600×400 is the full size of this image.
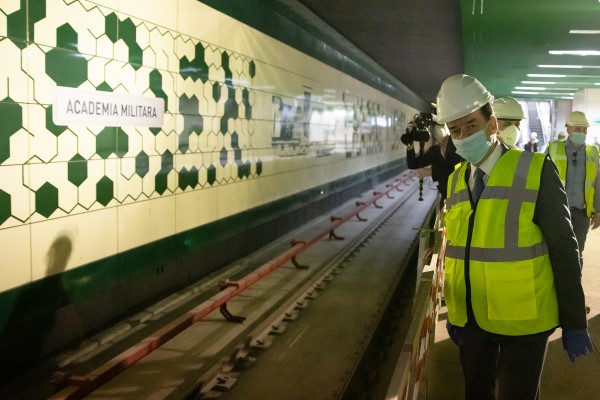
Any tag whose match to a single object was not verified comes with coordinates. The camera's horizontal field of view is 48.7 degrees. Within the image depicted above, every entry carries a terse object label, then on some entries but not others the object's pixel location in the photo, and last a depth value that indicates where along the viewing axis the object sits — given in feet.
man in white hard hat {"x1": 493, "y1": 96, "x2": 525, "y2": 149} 15.60
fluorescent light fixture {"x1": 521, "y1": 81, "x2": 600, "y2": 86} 67.77
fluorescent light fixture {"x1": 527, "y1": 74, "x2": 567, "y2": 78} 60.75
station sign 16.67
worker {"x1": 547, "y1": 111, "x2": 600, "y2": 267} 20.17
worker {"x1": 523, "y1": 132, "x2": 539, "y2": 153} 71.48
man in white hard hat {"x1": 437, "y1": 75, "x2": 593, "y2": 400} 8.37
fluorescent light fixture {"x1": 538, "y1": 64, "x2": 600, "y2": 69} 52.06
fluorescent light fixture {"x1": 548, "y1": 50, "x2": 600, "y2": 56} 43.83
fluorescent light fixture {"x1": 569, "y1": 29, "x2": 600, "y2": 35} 35.32
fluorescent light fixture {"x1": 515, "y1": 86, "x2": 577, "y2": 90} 77.01
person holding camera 20.06
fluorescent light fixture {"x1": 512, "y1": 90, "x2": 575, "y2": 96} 85.06
